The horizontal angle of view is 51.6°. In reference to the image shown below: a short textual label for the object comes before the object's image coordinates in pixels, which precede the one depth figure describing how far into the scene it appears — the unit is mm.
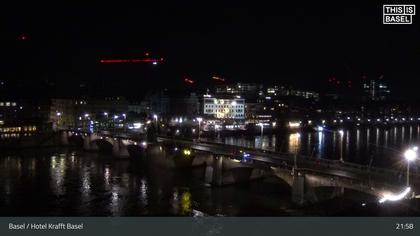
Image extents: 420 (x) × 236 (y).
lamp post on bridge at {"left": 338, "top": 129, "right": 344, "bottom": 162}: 74950
